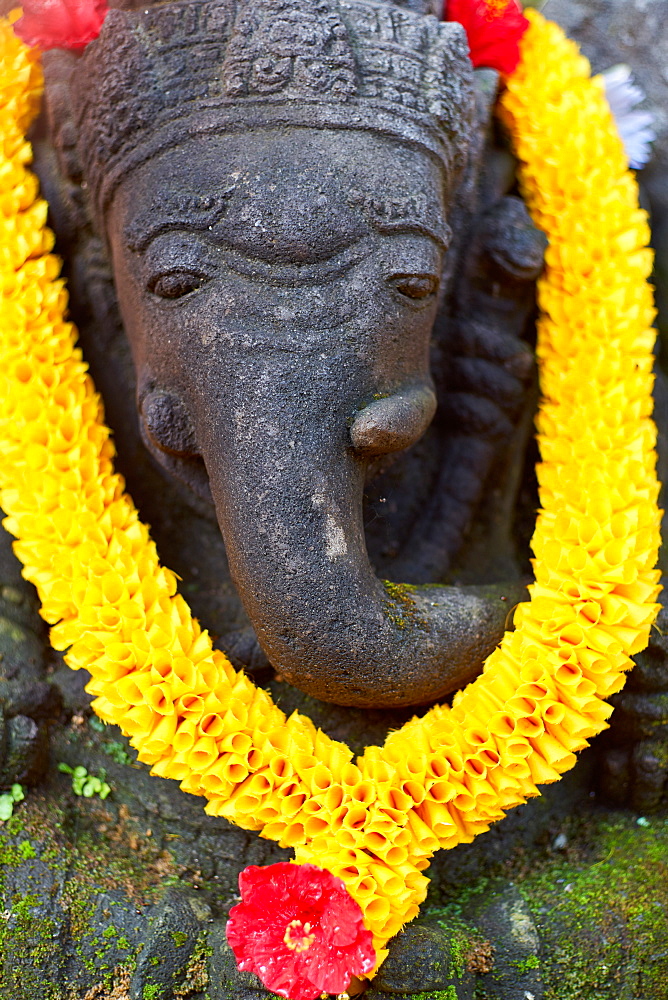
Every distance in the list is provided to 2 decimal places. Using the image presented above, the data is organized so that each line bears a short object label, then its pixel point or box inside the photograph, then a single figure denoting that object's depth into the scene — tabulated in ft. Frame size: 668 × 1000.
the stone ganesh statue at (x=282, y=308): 4.11
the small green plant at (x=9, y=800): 4.24
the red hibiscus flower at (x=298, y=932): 3.99
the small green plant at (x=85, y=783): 4.38
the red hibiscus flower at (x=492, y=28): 4.63
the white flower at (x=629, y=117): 4.95
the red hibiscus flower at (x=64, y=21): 4.40
